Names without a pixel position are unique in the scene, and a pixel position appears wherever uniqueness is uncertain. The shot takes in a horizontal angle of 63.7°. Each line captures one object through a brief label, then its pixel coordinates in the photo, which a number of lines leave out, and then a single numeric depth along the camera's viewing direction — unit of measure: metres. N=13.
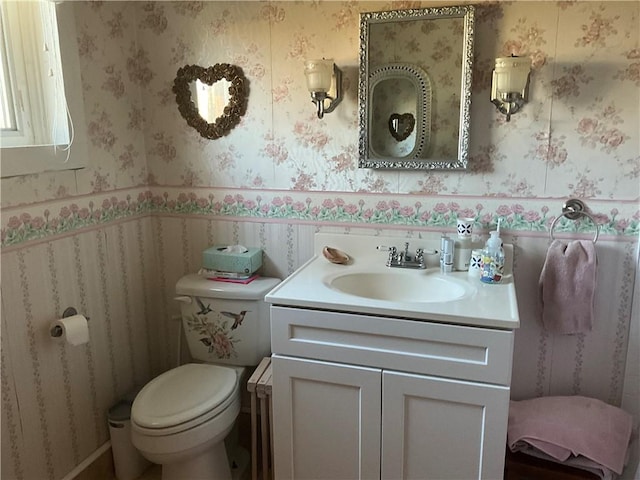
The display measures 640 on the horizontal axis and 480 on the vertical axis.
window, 1.60
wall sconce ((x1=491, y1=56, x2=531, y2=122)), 1.58
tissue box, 2.03
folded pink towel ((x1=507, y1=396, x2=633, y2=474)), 1.56
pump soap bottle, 1.64
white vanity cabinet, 1.42
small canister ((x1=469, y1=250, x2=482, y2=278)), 1.69
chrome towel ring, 1.73
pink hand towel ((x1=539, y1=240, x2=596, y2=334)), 1.71
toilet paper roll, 1.71
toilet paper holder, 1.71
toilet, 1.69
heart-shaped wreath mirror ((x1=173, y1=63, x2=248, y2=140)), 2.00
